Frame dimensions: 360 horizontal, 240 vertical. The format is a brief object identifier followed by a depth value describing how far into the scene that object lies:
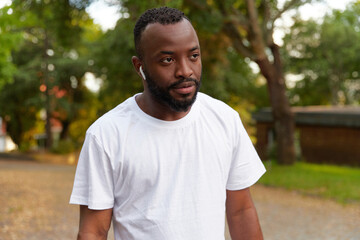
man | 1.74
